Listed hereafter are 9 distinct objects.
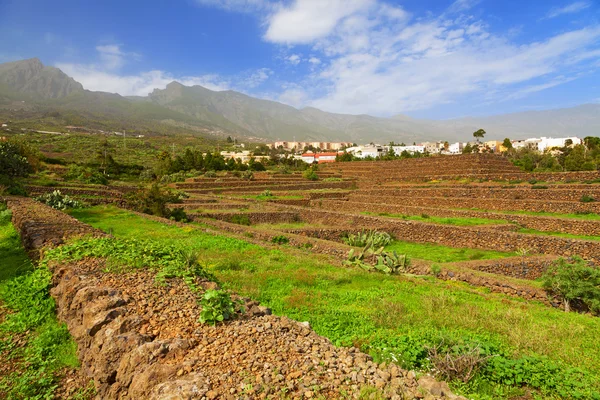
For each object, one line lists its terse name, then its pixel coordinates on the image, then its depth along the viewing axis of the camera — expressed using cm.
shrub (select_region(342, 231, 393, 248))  1523
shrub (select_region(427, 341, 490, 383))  401
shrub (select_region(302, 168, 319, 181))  4578
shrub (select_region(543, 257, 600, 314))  775
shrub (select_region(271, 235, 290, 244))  1396
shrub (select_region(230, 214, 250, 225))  1902
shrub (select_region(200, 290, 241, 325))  414
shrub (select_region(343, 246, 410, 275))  954
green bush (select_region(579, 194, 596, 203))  1911
